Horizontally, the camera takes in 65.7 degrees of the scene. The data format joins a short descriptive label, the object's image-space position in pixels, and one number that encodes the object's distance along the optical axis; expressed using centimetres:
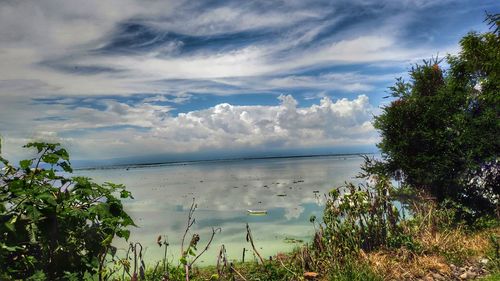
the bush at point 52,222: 525
